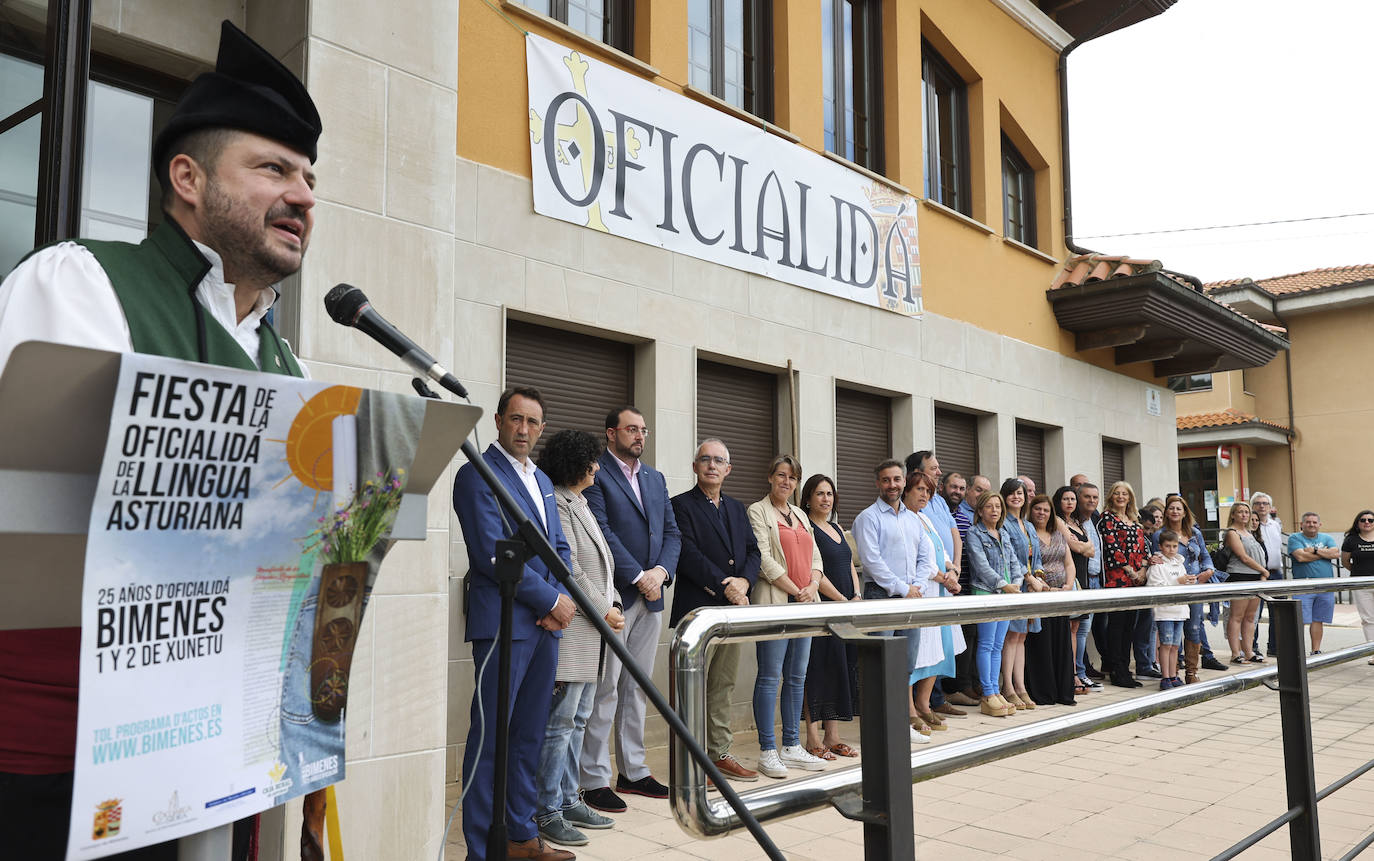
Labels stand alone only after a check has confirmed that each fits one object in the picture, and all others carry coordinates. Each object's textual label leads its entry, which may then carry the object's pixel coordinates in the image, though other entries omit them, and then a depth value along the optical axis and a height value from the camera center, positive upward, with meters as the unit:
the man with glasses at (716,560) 5.61 -0.18
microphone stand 1.86 -0.11
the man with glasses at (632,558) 5.21 -0.16
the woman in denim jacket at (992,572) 7.47 -0.36
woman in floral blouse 9.36 -0.31
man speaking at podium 1.29 +0.37
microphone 1.94 +0.40
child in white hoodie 9.25 -0.81
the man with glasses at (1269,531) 11.62 -0.10
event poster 1.10 -0.08
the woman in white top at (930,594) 6.52 -0.47
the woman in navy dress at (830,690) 6.09 -0.99
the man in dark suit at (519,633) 4.04 -0.42
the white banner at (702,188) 6.30 +2.46
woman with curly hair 4.43 -0.56
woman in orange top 5.75 -0.36
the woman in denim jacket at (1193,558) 9.66 -0.36
